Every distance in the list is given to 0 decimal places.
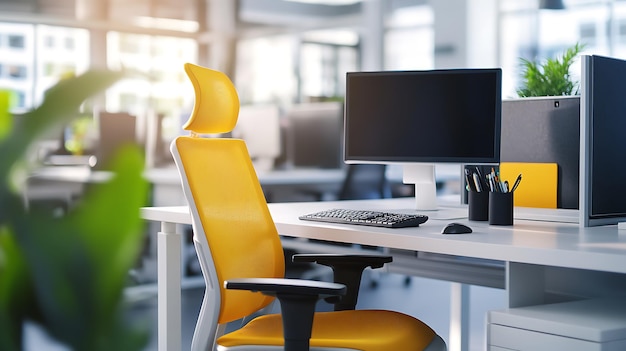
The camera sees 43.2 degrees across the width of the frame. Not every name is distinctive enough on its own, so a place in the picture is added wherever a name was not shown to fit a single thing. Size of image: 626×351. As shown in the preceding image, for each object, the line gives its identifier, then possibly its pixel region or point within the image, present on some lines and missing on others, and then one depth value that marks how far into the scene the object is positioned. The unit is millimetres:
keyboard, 1888
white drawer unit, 1419
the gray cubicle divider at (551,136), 2330
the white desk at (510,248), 1472
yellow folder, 2385
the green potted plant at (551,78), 2379
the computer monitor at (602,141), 1887
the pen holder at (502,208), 1980
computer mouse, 1753
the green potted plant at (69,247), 315
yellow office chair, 1587
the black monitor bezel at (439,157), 2145
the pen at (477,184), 2107
